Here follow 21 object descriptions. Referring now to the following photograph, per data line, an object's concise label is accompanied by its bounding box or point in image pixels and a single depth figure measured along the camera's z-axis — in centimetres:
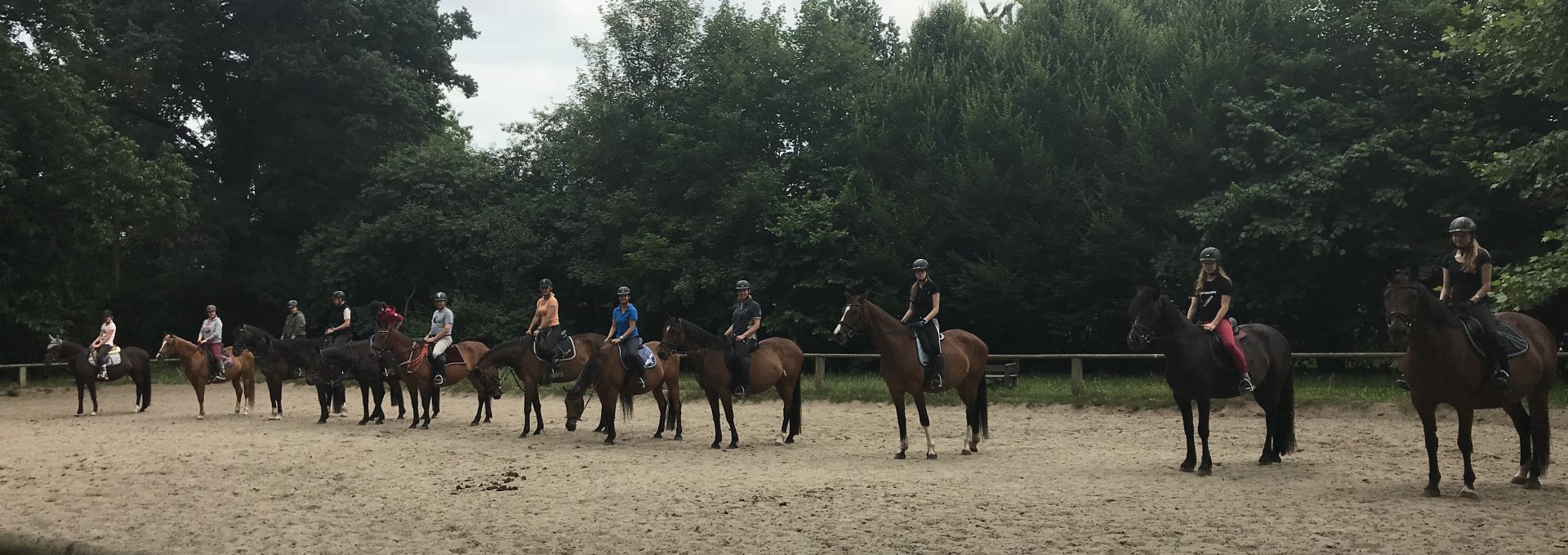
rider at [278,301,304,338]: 2167
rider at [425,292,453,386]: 1850
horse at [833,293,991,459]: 1346
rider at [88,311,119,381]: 2222
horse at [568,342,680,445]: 1591
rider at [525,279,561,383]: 1709
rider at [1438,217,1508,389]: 949
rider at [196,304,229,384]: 2158
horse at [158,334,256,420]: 2148
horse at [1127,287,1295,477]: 1154
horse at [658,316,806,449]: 1536
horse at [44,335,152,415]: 2222
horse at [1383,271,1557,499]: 938
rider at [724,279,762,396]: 1526
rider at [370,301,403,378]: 1902
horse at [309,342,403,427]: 1939
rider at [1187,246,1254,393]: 1158
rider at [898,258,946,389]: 1352
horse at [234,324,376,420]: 2014
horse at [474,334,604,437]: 1736
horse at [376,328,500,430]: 1872
